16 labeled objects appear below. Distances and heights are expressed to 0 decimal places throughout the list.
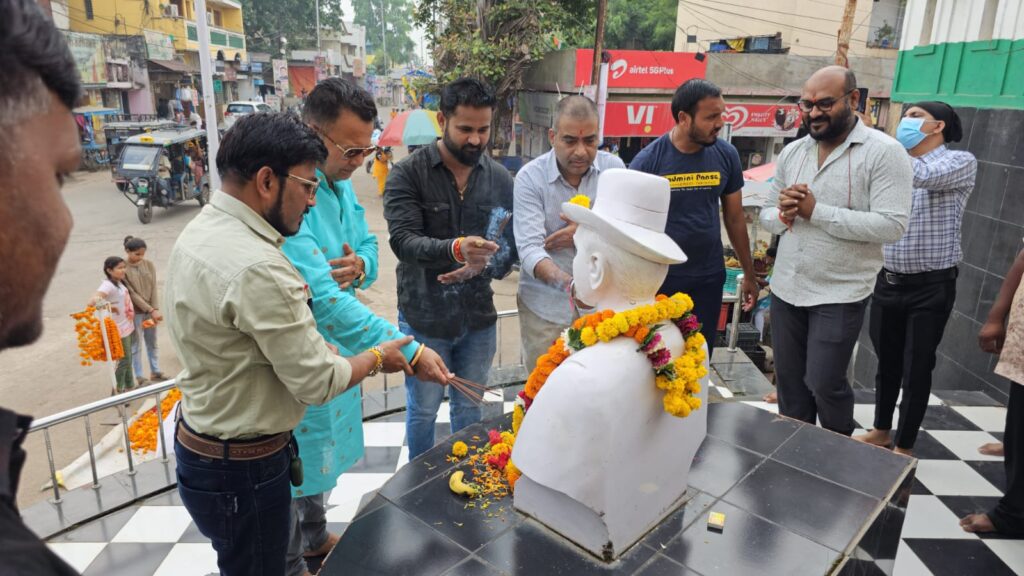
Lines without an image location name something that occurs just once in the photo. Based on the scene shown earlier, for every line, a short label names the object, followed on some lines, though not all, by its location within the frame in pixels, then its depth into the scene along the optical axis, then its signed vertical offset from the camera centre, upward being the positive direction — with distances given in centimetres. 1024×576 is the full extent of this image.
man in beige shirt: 187 -69
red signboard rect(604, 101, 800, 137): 1594 +20
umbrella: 1500 -25
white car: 2596 +25
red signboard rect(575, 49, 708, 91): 1537 +138
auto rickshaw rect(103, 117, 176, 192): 1797 -54
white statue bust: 215 -96
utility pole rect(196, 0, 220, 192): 714 +38
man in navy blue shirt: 339 -30
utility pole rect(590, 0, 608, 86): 1232 +169
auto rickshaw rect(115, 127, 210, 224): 1394 -130
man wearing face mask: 346 -66
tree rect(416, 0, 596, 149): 1454 +209
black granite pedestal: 225 -151
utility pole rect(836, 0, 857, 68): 1155 +177
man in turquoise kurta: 248 -67
